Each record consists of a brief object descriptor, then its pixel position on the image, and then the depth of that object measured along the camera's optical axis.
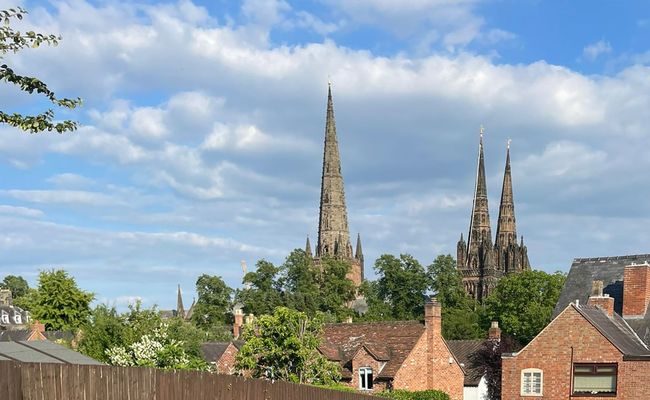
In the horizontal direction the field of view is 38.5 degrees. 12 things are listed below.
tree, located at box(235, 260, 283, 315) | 112.88
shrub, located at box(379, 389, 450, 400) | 46.30
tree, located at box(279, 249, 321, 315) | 115.36
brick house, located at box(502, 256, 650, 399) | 38.66
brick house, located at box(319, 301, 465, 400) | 50.91
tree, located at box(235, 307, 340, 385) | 42.75
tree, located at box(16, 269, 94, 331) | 84.56
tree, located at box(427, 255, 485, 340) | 118.15
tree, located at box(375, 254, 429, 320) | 121.25
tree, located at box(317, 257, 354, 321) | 122.06
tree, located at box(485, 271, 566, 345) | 95.75
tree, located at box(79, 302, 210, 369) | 43.53
